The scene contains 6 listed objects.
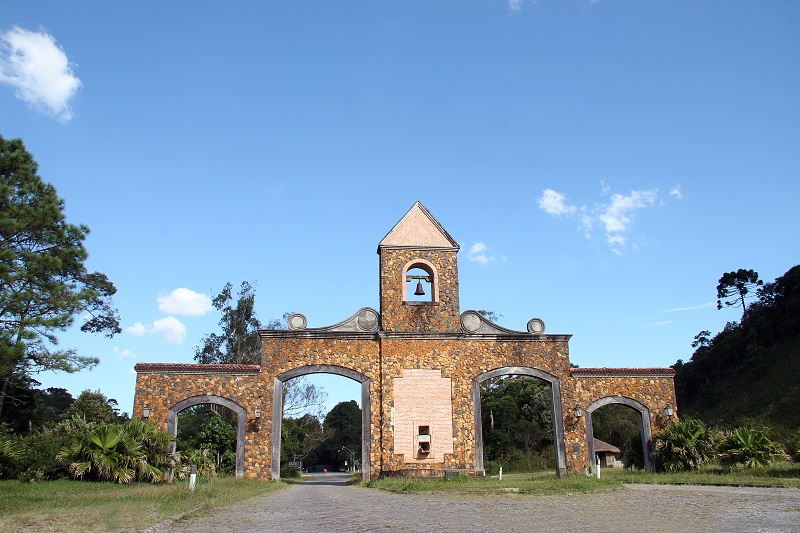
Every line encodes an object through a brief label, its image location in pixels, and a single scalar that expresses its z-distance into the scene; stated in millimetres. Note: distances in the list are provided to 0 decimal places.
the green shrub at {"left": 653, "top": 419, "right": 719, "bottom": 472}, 19859
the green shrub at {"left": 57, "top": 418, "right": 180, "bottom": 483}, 15070
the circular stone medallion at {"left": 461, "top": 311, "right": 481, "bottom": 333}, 21656
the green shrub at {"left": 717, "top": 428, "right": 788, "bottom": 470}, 18109
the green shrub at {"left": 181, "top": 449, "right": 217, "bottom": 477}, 18500
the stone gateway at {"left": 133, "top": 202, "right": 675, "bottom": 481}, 20016
